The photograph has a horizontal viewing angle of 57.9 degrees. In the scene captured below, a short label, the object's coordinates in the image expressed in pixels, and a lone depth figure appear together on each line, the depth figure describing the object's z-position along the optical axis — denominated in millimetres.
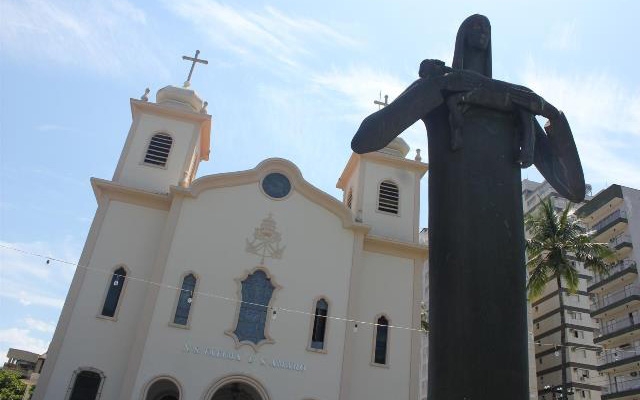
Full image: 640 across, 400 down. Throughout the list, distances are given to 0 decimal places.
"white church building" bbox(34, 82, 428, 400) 18938
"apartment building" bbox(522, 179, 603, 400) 41906
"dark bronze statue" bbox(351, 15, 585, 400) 3518
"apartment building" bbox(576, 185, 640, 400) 34906
